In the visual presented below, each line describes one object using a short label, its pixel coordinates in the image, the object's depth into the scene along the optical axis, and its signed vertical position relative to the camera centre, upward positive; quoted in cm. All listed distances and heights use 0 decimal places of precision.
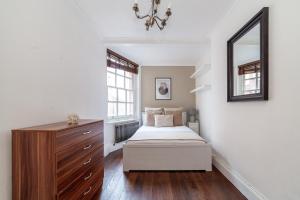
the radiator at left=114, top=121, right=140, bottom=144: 284 -73
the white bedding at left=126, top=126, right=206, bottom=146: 205 -65
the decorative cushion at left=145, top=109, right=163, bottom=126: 324 -42
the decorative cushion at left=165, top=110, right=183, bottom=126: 325 -42
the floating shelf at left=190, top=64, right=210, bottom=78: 269 +72
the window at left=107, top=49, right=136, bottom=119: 285 +29
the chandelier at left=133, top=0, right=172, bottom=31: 125 +79
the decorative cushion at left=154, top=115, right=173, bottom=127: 314 -53
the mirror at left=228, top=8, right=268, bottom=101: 119 +44
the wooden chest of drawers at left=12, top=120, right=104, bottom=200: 92 -48
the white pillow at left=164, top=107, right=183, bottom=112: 339 -24
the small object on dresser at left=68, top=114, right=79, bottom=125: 126 -20
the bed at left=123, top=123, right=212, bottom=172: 203 -89
